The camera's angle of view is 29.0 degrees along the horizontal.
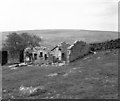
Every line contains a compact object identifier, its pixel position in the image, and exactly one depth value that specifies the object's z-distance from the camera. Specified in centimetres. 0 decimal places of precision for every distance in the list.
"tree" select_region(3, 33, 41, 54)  8956
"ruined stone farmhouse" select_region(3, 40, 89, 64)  6122
